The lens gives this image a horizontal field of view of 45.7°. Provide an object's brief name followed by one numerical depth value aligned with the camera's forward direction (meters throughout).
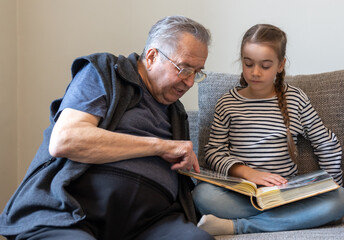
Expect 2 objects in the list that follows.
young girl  1.57
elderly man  1.17
